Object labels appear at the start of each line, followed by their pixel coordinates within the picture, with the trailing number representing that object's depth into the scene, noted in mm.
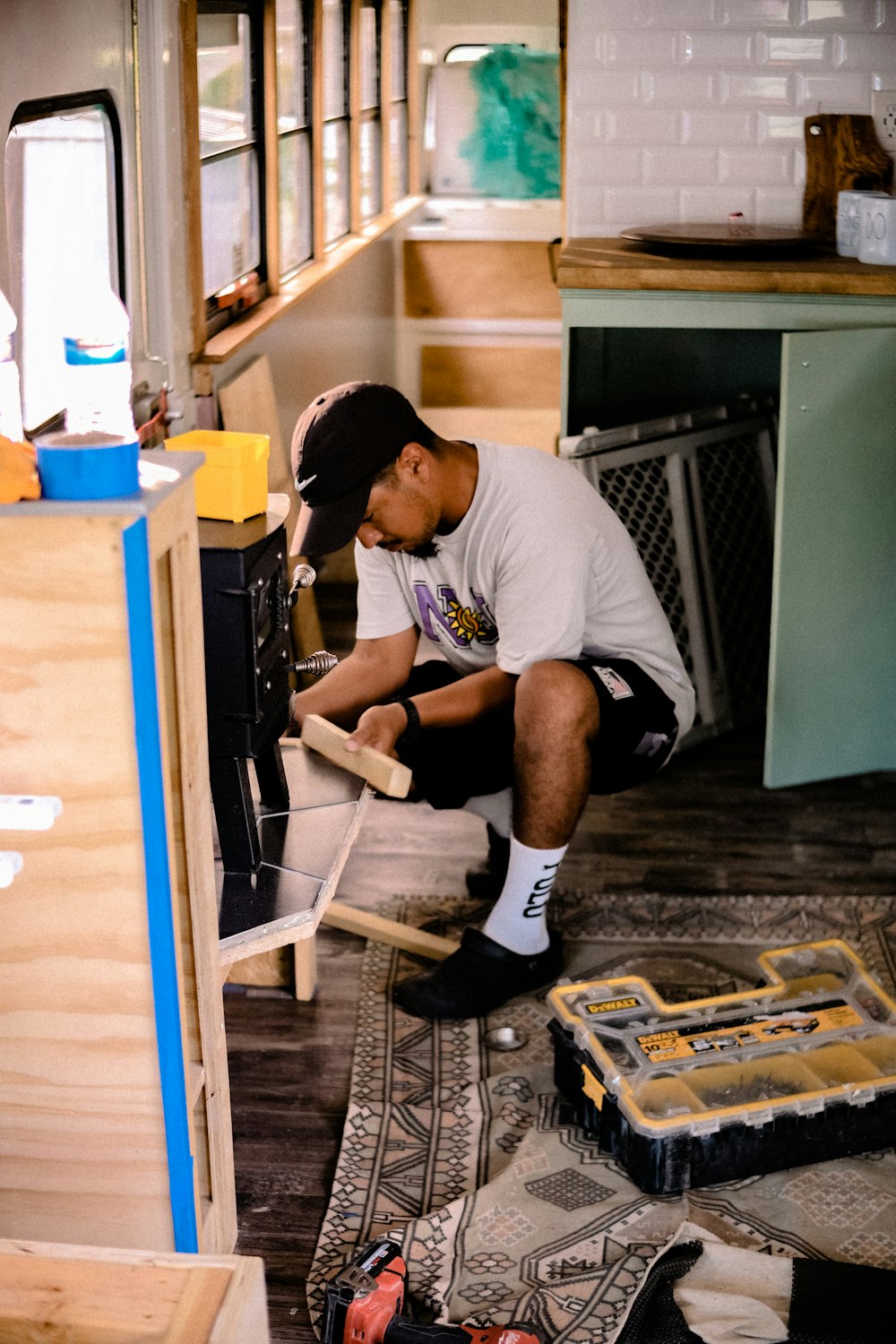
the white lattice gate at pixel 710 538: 3939
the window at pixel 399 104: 6809
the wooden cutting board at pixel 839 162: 4145
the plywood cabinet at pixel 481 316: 6941
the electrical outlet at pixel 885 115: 4145
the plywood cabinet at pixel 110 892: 1418
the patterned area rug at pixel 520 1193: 2051
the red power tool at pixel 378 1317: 1862
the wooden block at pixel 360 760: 2383
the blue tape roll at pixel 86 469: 1398
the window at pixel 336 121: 5703
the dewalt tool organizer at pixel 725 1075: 2211
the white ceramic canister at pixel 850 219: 3776
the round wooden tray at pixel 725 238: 3689
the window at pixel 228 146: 3896
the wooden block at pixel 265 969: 2775
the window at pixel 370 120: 6316
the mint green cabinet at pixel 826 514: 3490
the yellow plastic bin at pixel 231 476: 1920
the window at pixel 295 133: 4777
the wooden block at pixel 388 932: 2898
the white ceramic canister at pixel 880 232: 3693
